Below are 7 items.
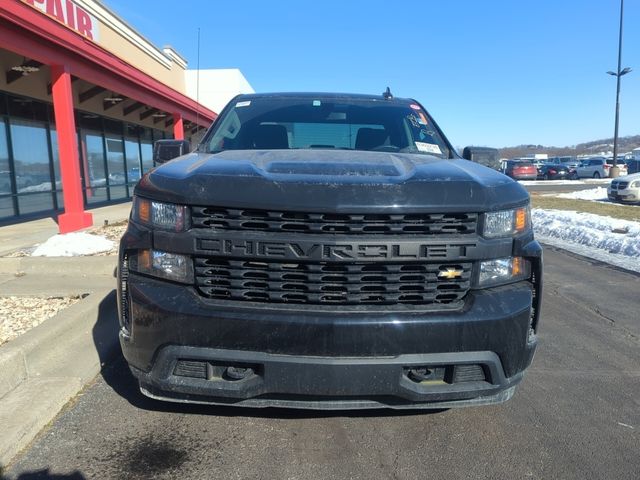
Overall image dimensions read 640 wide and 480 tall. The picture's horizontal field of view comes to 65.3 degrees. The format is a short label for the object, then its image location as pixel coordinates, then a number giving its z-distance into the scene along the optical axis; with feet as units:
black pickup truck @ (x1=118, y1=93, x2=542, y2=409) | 7.28
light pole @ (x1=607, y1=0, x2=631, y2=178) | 92.27
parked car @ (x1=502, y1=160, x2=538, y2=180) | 128.06
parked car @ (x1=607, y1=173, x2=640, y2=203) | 54.13
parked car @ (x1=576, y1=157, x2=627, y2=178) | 133.69
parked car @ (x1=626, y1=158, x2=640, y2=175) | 103.45
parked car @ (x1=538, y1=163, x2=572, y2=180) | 136.77
